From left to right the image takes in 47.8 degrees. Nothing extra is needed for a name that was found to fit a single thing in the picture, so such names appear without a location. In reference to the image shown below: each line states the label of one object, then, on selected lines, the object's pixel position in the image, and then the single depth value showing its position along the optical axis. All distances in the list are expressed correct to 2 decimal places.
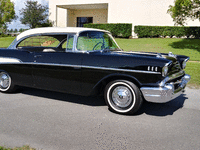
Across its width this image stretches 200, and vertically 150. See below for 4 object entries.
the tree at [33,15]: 28.52
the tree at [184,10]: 14.73
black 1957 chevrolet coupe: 3.94
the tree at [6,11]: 32.03
